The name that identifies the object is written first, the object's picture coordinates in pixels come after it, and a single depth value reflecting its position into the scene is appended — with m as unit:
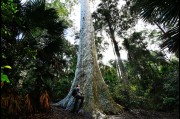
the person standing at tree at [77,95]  3.30
